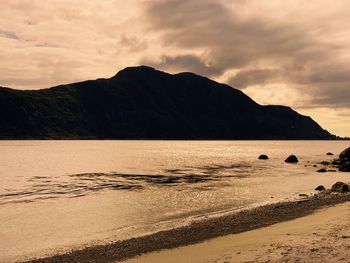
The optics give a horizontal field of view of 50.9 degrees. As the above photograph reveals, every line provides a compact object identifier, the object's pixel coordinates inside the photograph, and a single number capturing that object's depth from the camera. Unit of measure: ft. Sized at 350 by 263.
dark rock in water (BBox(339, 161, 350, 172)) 271.28
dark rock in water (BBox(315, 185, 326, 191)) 164.55
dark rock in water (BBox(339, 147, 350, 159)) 316.11
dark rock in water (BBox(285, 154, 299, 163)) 370.94
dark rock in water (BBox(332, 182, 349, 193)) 152.05
